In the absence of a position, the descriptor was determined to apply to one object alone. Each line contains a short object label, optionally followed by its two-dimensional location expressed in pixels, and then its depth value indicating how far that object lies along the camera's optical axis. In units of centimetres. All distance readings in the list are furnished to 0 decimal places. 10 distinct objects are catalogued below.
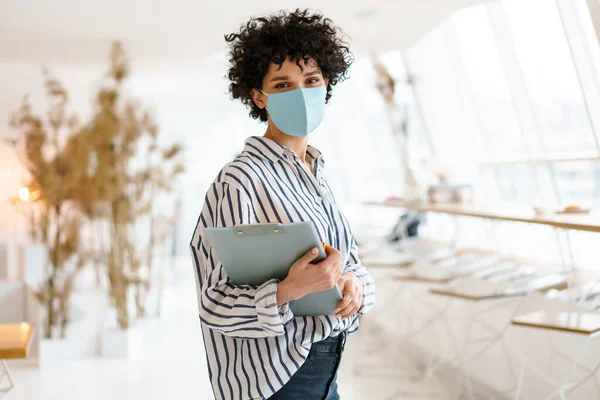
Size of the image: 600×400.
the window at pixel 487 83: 495
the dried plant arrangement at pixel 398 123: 491
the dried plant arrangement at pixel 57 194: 528
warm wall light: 581
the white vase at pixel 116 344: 539
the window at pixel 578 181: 407
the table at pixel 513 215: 271
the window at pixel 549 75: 418
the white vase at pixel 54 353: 522
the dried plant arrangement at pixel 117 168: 553
